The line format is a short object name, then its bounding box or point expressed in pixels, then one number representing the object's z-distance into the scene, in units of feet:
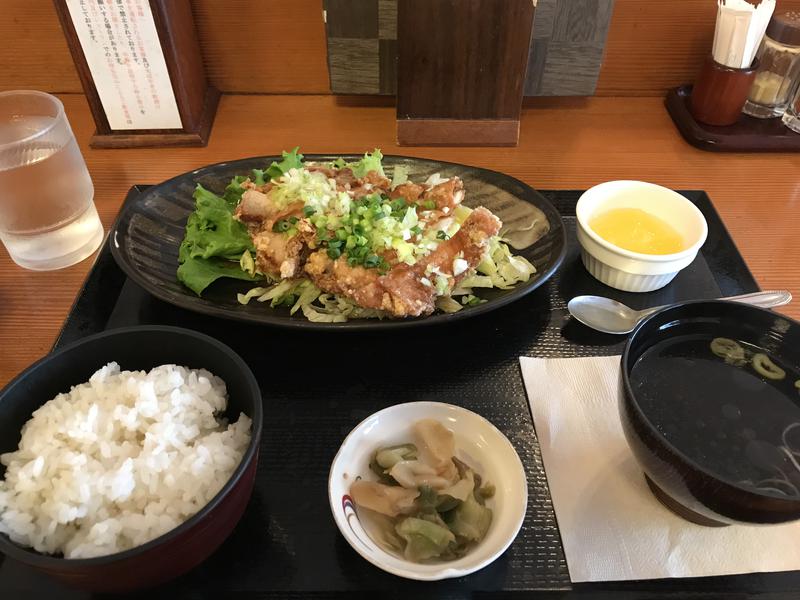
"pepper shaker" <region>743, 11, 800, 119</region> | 1.82
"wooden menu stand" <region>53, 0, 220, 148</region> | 1.66
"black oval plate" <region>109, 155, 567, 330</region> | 1.29
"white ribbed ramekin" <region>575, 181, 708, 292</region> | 1.36
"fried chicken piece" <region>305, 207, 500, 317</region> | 1.28
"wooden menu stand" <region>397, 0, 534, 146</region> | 1.65
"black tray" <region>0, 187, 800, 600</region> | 0.96
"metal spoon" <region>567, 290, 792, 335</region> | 1.30
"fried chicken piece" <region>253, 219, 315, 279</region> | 1.37
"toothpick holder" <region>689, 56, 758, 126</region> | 1.85
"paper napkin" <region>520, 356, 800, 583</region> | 0.97
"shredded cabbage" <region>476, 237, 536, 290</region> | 1.39
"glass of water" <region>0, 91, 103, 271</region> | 1.41
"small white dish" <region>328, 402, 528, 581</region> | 0.90
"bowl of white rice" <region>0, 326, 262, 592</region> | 0.85
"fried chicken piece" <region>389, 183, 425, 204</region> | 1.48
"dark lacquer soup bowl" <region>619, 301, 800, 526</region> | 0.85
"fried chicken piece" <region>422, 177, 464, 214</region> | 1.45
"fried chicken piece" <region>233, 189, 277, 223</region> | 1.44
